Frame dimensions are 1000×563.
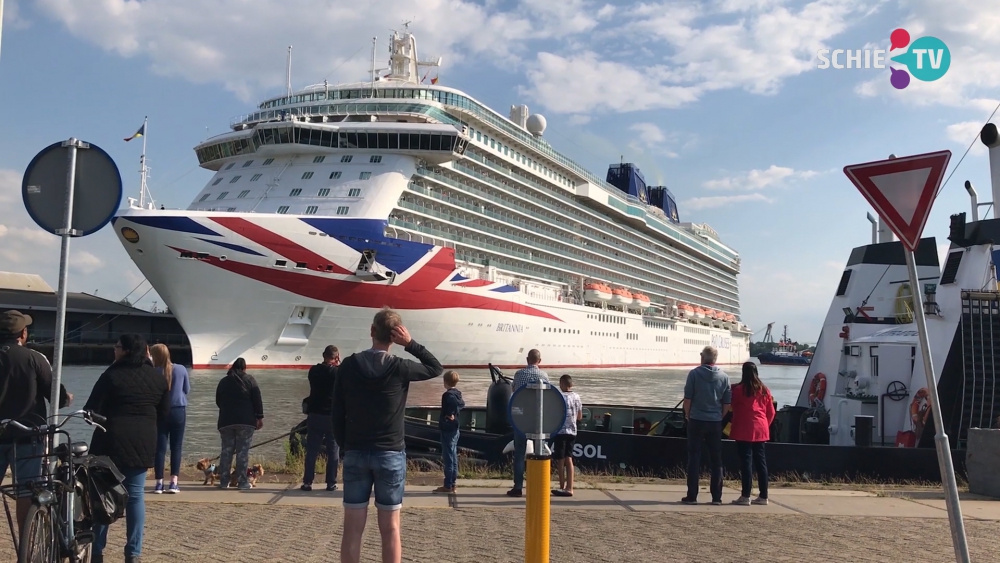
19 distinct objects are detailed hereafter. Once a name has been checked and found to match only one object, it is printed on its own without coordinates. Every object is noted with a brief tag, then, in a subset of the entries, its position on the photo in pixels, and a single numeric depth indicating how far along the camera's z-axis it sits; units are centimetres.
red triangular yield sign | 367
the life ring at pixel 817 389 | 1153
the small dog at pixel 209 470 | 729
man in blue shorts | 364
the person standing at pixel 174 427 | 669
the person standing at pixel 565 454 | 683
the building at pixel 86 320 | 4181
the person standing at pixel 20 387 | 417
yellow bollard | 334
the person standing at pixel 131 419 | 404
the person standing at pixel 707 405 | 674
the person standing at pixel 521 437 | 664
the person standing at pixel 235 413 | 701
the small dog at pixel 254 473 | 710
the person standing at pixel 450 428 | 686
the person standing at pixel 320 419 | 679
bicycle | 336
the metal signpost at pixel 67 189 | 382
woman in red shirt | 673
